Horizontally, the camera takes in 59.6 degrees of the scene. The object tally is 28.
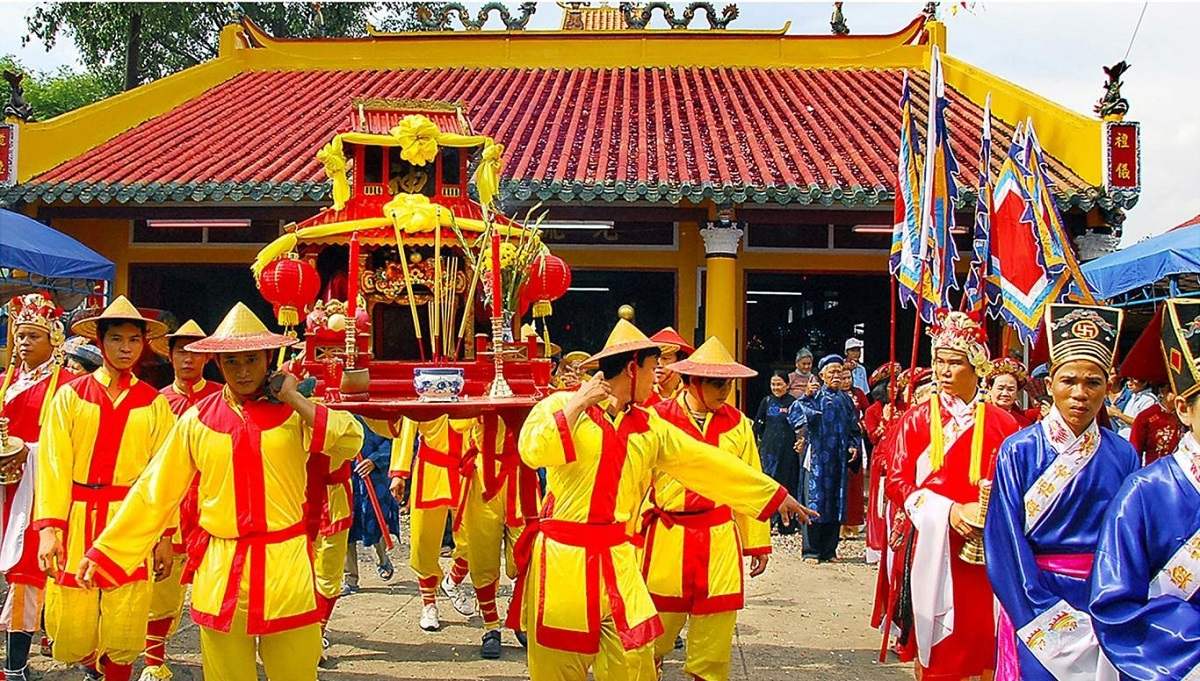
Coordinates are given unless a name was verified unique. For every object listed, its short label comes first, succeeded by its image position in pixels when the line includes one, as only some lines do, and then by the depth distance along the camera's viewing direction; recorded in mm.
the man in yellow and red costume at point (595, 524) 3902
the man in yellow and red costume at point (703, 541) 4785
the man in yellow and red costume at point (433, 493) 6605
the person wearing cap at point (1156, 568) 2811
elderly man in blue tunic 9227
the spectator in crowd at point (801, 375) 10211
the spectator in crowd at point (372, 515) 7996
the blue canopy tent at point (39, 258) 8172
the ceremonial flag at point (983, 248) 5125
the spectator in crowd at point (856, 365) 10820
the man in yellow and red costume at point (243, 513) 3816
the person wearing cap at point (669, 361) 5950
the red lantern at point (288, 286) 5965
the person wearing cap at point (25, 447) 5340
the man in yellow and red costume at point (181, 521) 4906
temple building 10141
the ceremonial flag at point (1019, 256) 4754
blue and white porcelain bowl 5375
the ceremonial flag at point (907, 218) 5582
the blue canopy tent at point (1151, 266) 7500
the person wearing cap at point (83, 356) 5539
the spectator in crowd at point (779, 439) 10008
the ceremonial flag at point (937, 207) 5109
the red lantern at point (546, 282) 6395
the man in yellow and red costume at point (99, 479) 4828
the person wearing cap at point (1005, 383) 5573
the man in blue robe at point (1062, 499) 3449
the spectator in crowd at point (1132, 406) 7168
